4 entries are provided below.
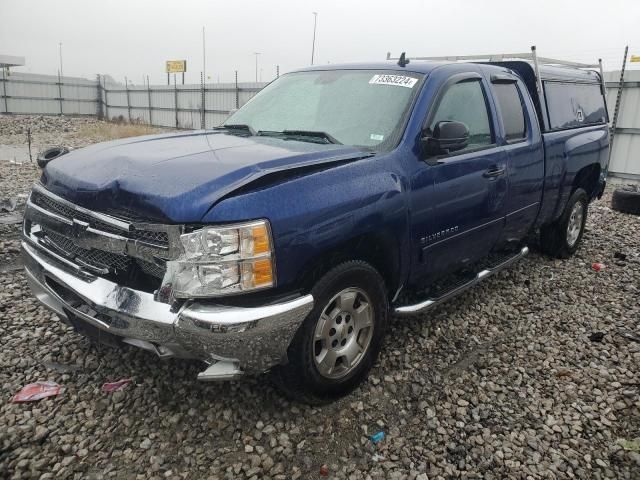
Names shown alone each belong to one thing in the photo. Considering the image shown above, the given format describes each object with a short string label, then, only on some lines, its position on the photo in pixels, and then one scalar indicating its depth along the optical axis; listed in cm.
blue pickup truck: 220
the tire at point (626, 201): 788
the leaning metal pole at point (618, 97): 1084
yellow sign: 3272
